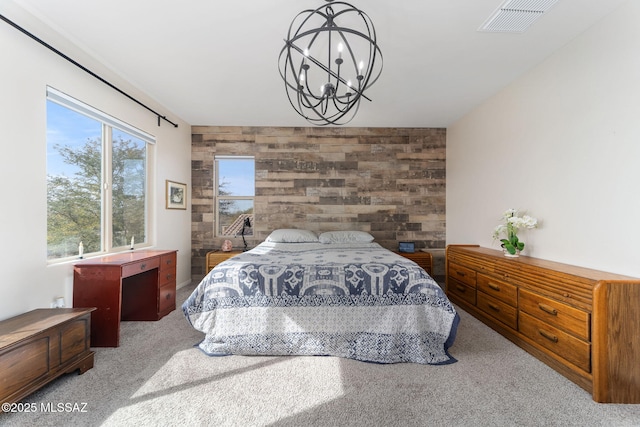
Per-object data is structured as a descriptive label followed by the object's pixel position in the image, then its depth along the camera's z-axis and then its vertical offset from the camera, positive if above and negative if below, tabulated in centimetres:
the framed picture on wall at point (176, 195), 386 +25
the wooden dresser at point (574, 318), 165 -75
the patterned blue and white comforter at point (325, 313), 215 -81
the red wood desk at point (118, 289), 228 -71
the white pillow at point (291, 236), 389 -34
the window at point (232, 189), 449 +38
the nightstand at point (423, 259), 404 -69
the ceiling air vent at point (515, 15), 186 +142
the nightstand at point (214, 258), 401 -67
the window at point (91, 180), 232 +32
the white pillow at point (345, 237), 394 -36
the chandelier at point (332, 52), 184 +143
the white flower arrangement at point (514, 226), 257 -13
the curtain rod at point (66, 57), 186 +127
